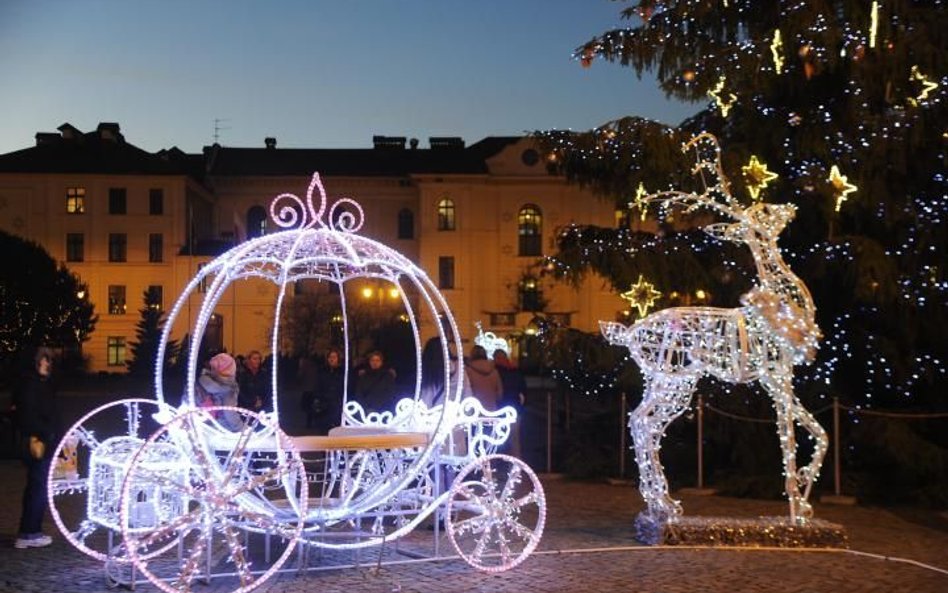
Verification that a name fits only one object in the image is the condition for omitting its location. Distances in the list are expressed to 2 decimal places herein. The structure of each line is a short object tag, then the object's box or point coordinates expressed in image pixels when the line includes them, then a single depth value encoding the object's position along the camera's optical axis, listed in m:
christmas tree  14.62
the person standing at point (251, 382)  14.82
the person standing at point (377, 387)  14.30
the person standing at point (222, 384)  11.12
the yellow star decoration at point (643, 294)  16.17
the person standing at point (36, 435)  10.60
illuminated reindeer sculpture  10.53
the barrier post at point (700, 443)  15.00
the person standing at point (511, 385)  16.20
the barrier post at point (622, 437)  16.12
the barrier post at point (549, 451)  16.91
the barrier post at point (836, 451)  14.18
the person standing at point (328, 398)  15.81
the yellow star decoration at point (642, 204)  14.70
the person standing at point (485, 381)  14.40
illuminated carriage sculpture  8.70
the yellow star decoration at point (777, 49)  15.12
